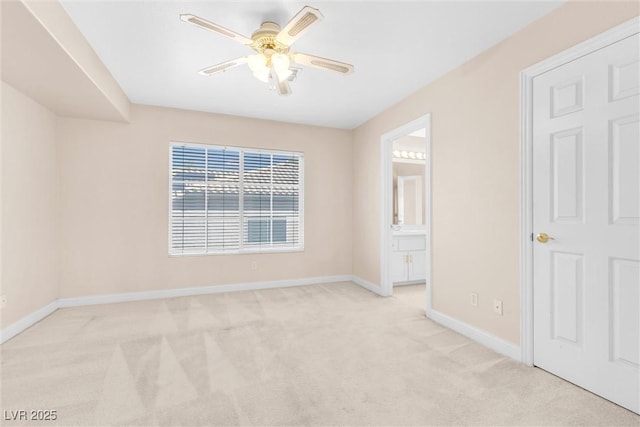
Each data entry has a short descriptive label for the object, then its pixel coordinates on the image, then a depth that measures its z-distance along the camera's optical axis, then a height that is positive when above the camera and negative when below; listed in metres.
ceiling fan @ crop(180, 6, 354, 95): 2.05 +1.15
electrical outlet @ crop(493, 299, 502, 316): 2.51 -0.82
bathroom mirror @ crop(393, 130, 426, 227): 5.48 +0.43
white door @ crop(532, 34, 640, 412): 1.76 -0.08
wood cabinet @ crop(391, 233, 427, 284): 4.70 -0.76
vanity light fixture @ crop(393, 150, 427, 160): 5.48 +1.04
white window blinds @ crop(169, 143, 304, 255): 4.29 +0.17
